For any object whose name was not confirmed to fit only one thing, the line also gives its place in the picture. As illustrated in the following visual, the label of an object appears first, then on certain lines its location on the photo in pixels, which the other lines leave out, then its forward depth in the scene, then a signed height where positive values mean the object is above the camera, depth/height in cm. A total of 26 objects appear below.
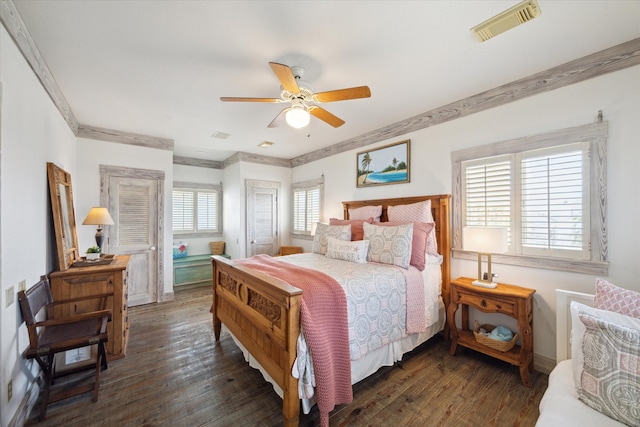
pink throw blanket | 167 -84
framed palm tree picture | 360 +71
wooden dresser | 244 -78
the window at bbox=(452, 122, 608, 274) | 218 +15
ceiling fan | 206 +98
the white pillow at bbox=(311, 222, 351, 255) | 342 -30
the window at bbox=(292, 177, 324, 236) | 515 +17
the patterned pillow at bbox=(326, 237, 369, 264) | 295 -45
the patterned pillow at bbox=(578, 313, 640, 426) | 111 -72
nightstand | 226 -91
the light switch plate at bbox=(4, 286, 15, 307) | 166 -54
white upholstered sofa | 111 -90
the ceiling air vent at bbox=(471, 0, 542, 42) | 164 +129
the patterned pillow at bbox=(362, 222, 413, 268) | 269 -36
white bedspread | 170 -112
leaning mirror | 249 -2
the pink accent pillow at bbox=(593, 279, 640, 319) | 147 -53
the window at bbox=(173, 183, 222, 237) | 585 +9
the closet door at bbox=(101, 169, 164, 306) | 403 -26
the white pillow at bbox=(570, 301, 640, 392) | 129 -60
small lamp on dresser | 318 -7
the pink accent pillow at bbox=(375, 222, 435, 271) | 275 -35
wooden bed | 168 -82
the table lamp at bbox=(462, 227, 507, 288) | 241 -30
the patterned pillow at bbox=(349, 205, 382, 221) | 372 +0
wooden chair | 186 -97
